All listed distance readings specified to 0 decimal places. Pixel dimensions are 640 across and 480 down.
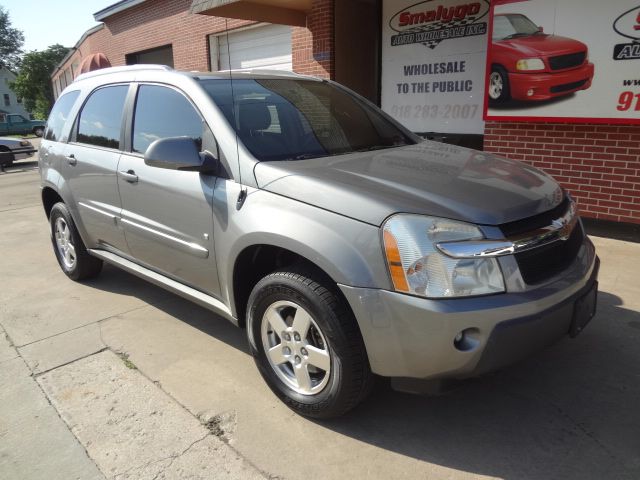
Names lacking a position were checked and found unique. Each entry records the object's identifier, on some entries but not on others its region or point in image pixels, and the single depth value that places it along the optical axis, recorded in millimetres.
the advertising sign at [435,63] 7227
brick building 5496
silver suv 2172
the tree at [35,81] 52188
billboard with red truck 5082
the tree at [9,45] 69562
